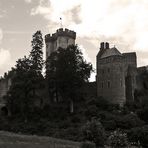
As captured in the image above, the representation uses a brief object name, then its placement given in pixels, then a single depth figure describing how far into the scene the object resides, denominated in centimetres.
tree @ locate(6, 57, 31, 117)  6072
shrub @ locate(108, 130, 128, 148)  3039
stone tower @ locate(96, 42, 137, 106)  6756
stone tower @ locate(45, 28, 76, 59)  7537
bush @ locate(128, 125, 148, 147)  4581
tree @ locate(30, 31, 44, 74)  6431
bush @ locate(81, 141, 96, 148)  2897
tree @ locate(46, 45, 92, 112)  6309
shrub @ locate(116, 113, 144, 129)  5678
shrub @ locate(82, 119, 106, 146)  3478
